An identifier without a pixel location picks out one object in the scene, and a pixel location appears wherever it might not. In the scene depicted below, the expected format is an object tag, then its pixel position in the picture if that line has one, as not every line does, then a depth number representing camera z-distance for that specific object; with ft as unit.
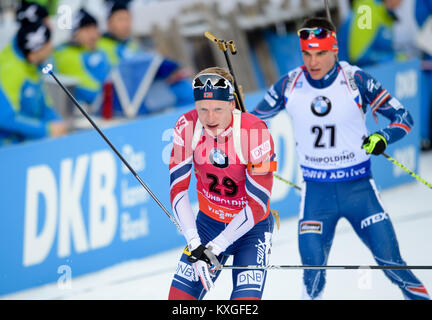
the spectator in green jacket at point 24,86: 50.21
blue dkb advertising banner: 47.60
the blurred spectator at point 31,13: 53.84
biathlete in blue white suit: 35.81
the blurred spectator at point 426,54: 75.15
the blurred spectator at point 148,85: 56.18
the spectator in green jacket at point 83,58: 61.87
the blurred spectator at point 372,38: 68.23
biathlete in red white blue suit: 29.86
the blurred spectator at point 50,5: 62.76
